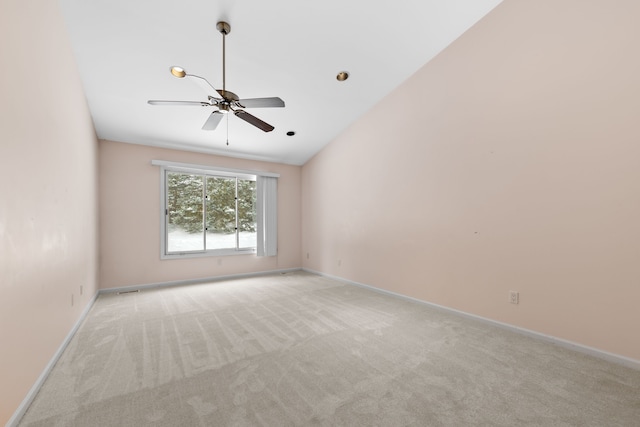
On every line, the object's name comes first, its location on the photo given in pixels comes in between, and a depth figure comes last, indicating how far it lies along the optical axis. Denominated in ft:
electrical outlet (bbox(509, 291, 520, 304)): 8.76
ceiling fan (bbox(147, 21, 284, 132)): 7.24
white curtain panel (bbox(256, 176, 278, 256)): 18.92
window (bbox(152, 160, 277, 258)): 16.30
